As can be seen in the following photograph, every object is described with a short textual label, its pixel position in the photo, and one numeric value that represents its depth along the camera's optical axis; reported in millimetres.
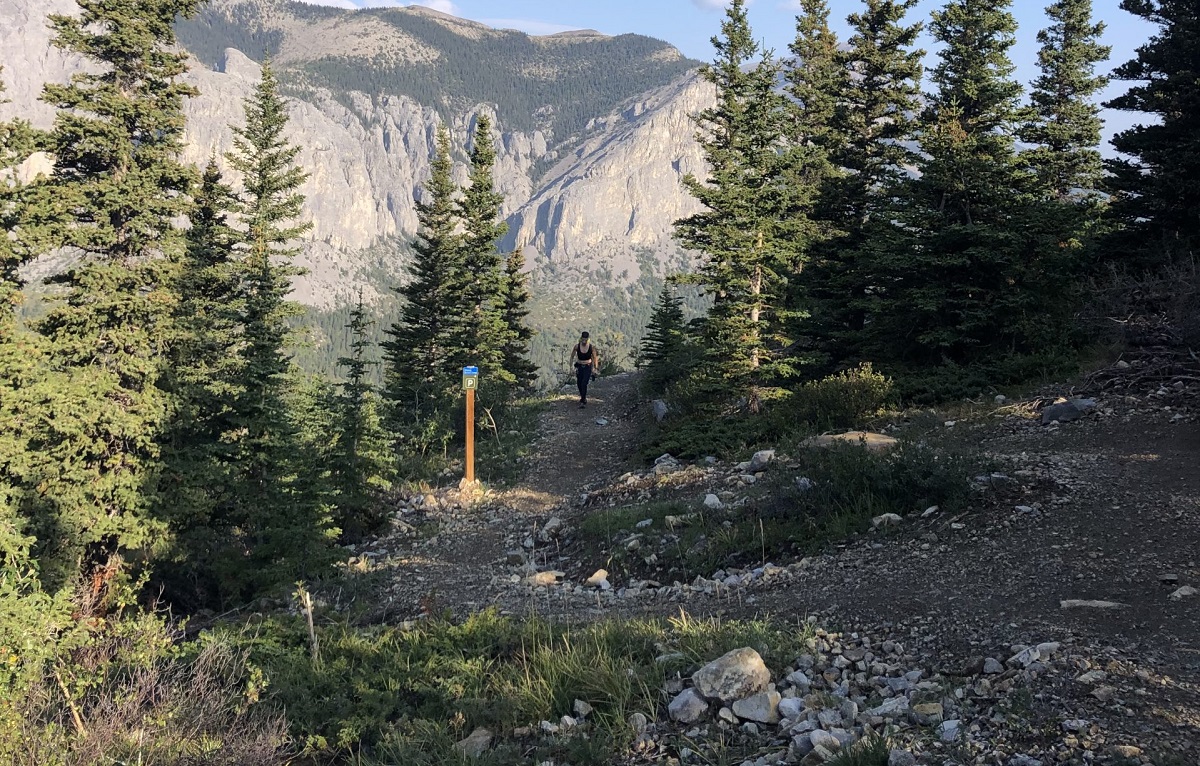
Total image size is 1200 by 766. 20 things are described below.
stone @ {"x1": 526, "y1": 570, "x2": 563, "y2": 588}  8898
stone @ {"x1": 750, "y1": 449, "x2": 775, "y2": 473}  11445
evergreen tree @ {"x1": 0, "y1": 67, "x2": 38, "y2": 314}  10438
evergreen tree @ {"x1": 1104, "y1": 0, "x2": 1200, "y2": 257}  15133
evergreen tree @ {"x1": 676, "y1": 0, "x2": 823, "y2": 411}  14797
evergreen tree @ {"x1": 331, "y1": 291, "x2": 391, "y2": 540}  12297
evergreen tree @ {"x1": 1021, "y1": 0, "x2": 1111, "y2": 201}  26991
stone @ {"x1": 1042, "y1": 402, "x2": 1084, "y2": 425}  10484
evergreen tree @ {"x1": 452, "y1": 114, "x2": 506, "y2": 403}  28281
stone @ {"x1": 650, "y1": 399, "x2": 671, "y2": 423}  18244
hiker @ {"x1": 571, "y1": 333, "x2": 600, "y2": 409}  21281
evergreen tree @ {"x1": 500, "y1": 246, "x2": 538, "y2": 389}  35219
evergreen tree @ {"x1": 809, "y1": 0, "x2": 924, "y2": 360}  17672
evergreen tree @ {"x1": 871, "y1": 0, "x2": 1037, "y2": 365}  13977
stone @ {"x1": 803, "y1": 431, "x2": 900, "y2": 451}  9873
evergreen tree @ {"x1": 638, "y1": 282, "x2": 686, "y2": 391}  24141
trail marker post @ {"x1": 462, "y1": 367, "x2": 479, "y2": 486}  14281
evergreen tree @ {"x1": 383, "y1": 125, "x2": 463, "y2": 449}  29781
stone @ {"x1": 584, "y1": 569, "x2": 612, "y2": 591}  8500
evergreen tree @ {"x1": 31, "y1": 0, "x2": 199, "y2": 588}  9664
